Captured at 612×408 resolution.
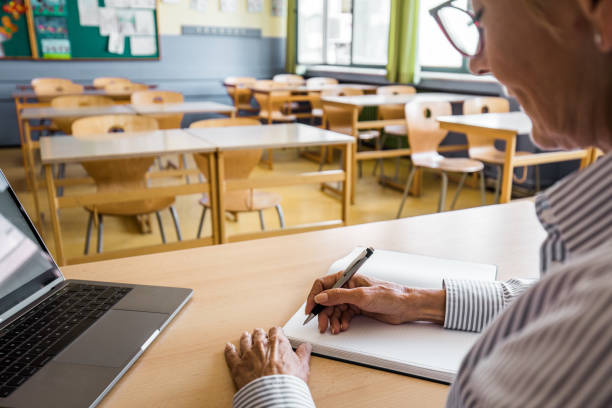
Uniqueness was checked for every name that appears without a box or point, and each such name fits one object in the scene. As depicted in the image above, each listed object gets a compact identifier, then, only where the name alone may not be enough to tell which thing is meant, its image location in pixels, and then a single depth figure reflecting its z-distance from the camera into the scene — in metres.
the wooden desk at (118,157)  2.11
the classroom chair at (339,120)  4.59
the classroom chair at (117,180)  2.51
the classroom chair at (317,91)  5.50
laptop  0.58
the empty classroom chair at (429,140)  3.28
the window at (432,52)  5.04
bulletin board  6.15
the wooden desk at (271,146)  2.35
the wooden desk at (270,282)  0.60
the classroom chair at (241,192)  2.62
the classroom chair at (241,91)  6.21
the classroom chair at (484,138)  3.59
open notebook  0.64
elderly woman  0.28
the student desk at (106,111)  3.46
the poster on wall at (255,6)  7.33
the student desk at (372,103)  4.11
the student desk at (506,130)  2.66
